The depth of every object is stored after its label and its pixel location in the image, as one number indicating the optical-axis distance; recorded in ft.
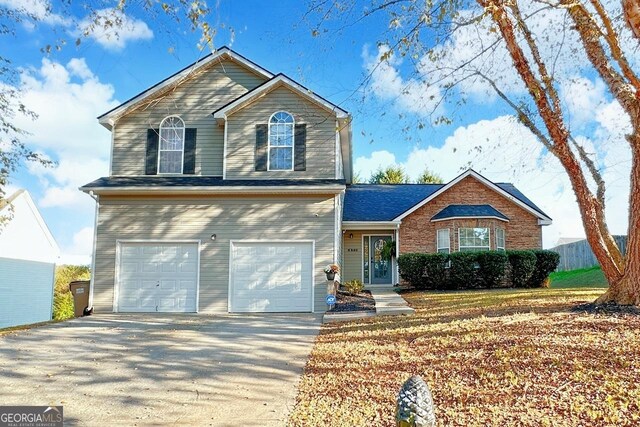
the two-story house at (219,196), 43.62
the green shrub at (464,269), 57.57
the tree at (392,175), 141.28
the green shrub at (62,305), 77.82
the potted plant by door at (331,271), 41.98
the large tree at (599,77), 26.43
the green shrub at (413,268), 59.06
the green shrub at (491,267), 57.26
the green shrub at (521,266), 57.82
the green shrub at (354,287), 54.10
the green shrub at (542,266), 58.70
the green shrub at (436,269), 58.44
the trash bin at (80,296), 44.70
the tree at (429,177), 138.21
